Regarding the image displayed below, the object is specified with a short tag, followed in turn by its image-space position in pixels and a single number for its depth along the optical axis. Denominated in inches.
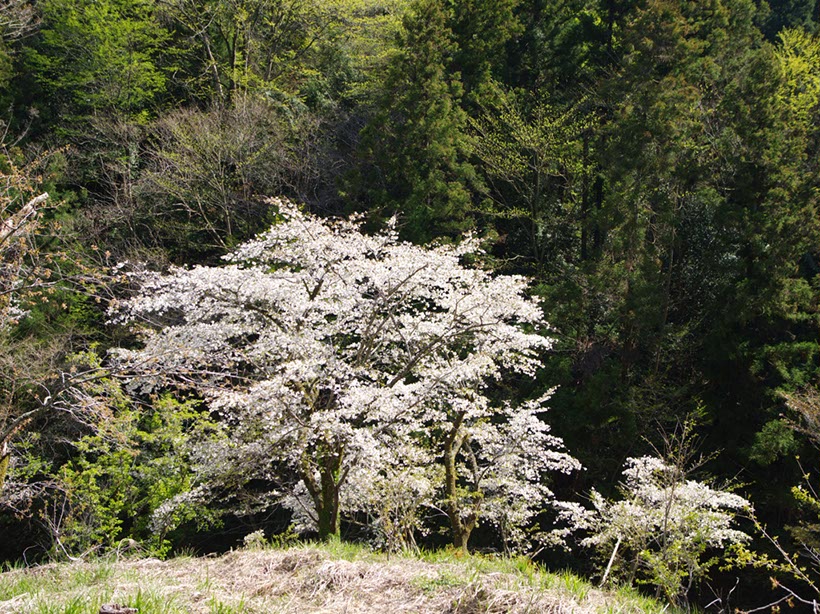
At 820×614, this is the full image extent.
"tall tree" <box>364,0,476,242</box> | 580.1
